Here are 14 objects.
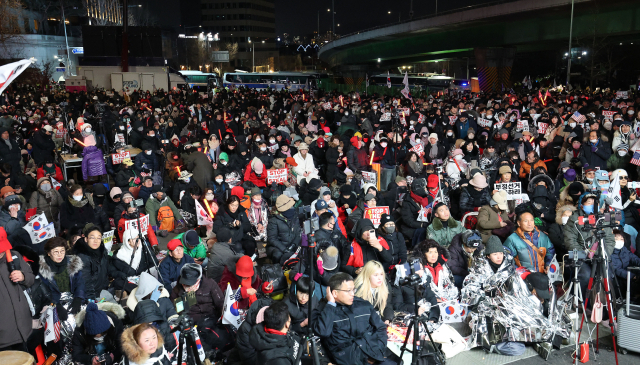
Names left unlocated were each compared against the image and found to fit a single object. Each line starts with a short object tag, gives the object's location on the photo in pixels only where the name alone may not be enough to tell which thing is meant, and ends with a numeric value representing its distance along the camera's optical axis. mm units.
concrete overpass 30281
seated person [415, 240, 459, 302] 6613
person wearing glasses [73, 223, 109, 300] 6723
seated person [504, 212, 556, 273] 7320
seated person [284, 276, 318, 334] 5613
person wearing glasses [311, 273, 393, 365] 5125
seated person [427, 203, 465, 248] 7816
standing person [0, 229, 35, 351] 5613
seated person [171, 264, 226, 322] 6051
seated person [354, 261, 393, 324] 5871
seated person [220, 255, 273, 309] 6426
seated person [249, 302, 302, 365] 4891
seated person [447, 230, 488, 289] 7070
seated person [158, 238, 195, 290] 6648
